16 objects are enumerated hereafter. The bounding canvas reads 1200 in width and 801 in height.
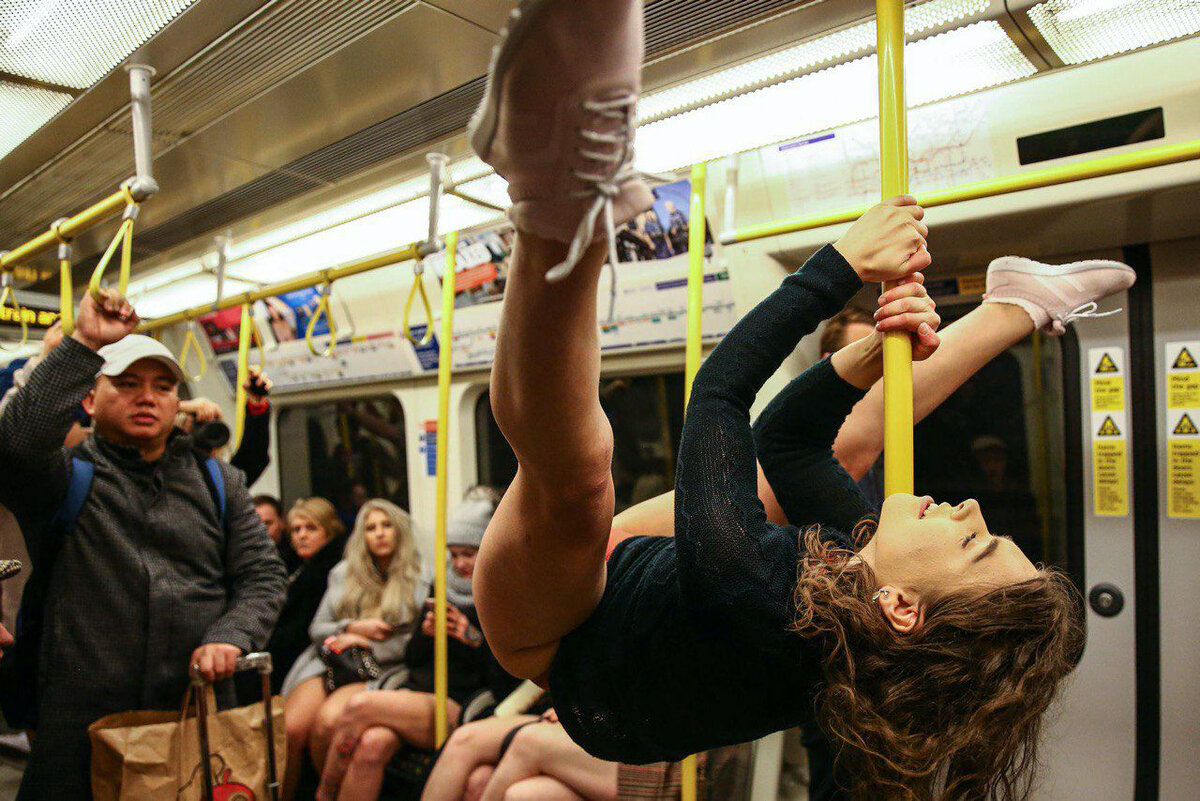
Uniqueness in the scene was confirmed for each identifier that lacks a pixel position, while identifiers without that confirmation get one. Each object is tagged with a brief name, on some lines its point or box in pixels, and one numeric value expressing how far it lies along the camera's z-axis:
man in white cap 1.80
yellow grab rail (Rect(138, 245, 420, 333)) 2.59
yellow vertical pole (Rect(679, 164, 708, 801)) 2.14
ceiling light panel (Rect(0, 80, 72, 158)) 2.20
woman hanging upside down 1.08
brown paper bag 1.84
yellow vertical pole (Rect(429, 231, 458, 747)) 2.70
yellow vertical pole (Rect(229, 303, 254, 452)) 3.28
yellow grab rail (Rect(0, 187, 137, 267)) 1.91
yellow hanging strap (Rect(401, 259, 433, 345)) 2.57
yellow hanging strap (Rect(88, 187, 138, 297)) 1.91
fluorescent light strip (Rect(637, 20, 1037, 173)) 1.89
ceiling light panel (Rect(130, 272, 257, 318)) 4.41
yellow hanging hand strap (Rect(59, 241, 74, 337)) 1.90
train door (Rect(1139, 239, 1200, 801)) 2.43
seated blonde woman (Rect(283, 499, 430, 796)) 3.60
